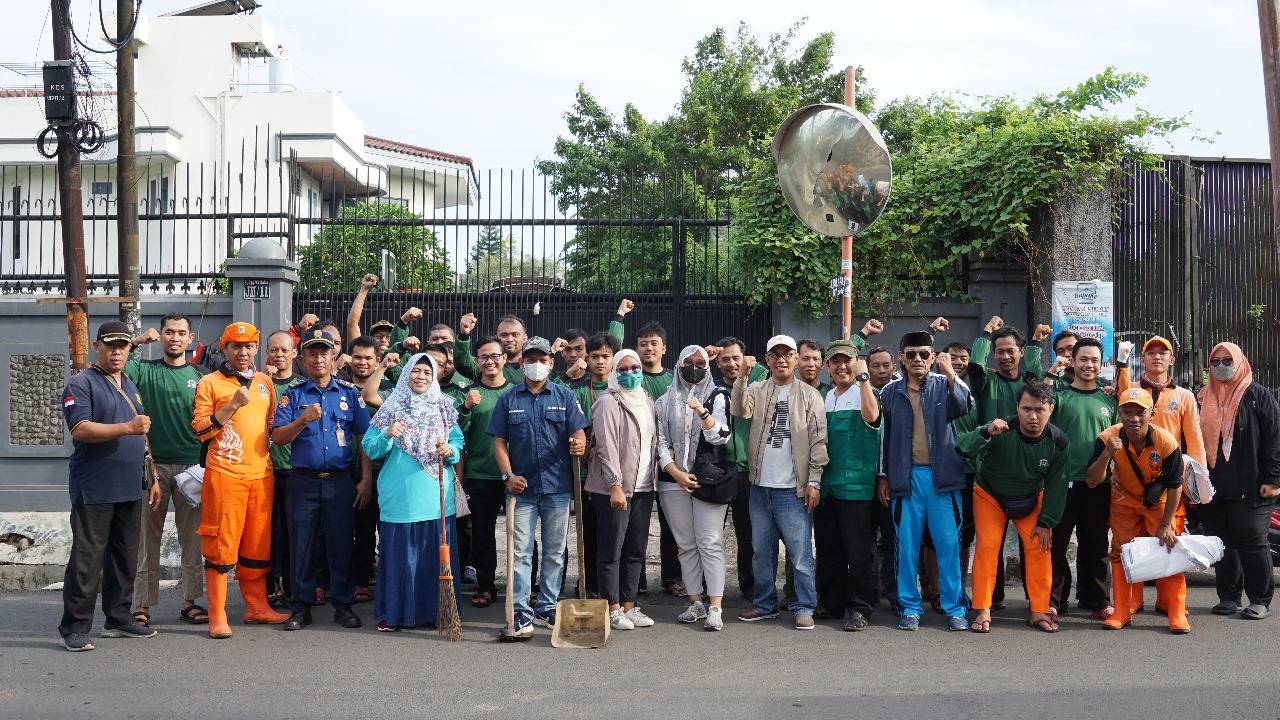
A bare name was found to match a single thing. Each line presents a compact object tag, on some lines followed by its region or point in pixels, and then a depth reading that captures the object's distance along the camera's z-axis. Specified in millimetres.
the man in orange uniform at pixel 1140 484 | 7375
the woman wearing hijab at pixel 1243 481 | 7719
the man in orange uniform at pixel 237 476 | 7215
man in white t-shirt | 7500
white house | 23250
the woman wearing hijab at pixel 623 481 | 7406
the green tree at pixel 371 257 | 12273
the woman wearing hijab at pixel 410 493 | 7355
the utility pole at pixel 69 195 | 10163
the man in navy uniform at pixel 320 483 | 7457
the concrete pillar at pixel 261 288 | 11383
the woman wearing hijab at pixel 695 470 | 7496
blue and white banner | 11547
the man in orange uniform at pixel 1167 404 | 7766
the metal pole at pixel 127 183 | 10117
